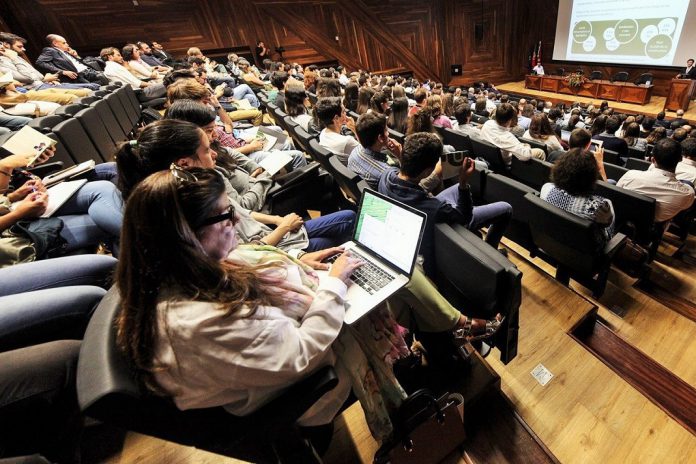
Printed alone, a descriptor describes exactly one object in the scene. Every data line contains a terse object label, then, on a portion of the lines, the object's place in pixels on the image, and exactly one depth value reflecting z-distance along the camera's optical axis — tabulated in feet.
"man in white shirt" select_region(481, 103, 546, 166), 8.66
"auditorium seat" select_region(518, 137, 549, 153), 9.22
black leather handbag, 3.15
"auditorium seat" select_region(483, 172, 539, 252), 5.92
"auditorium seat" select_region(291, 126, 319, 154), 7.98
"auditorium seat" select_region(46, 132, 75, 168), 6.26
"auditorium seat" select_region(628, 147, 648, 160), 10.66
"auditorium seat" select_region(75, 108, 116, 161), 7.55
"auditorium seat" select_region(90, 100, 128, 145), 8.63
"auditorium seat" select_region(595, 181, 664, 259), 5.79
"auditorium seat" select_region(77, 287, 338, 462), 1.94
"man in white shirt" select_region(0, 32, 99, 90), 12.13
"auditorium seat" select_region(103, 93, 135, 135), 9.82
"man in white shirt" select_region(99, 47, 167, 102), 14.16
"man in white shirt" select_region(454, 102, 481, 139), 10.51
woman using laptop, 2.12
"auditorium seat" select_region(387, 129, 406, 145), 8.92
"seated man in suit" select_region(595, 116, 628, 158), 10.73
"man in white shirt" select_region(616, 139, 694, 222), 6.38
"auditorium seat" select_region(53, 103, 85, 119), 7.51
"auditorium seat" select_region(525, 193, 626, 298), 5.04
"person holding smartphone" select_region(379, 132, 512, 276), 4.14
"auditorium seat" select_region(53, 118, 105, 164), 6.46
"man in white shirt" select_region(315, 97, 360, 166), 7.47
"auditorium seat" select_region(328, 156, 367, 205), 5.51
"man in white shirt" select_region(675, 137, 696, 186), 7.53
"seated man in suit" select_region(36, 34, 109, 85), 14.15
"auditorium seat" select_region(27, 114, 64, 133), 6.38
